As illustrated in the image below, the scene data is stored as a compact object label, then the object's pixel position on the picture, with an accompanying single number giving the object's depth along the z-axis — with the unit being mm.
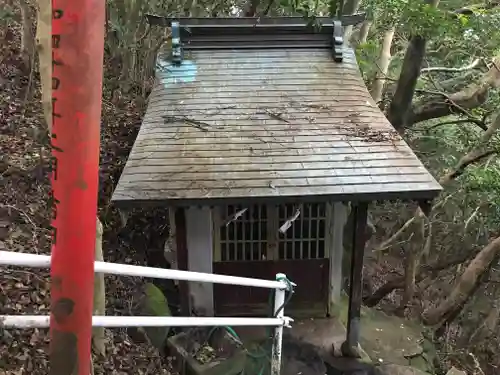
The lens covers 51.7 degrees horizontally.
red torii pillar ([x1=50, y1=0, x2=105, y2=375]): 1603
